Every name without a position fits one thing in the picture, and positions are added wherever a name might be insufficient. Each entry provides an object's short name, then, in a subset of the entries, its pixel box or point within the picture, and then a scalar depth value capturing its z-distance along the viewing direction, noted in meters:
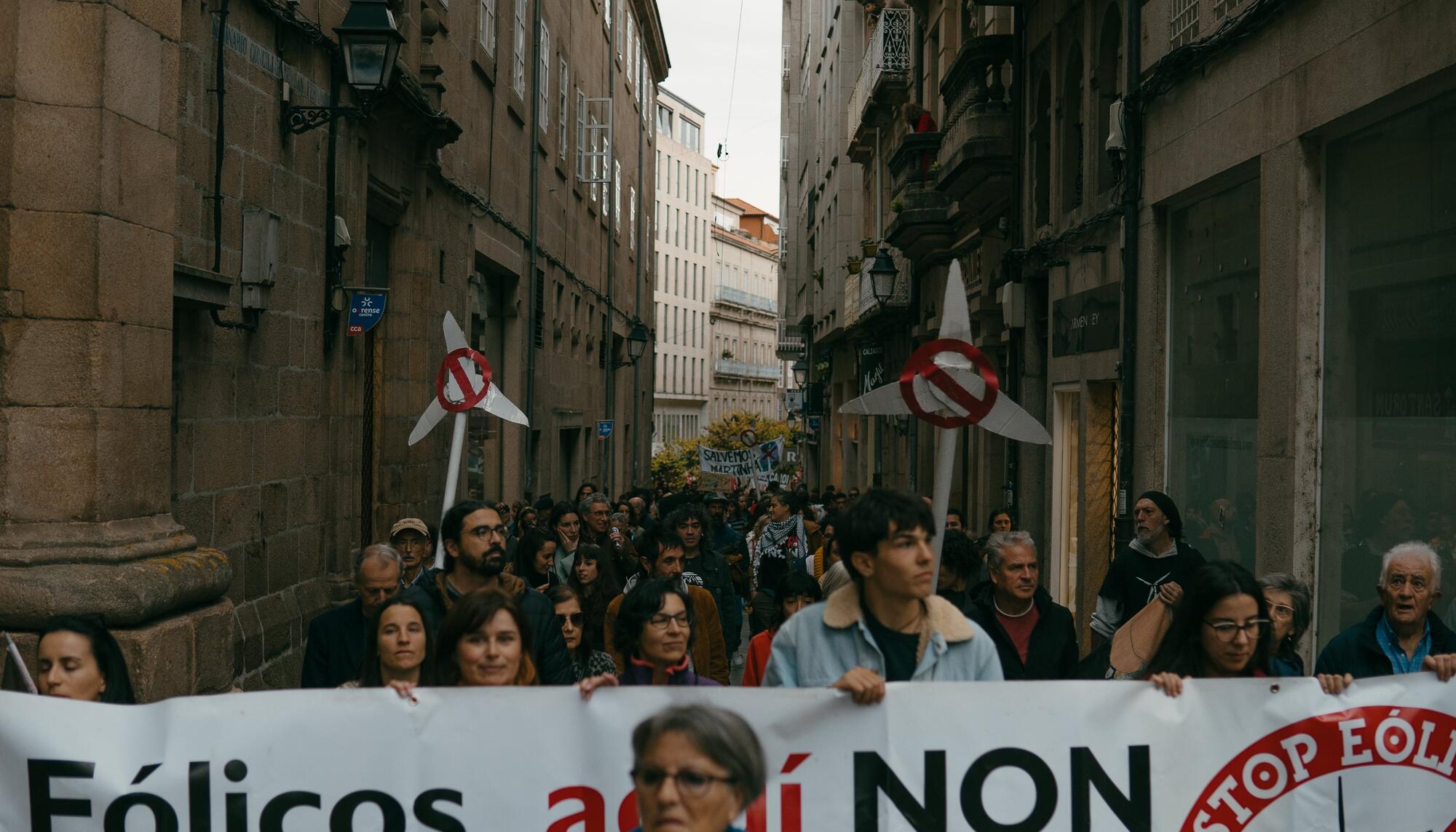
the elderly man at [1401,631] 5.76
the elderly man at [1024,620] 6.39
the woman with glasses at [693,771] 3.10
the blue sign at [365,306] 11.49
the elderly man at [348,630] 6.33
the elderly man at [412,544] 8.57
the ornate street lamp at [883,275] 25.31
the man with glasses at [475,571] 6.25
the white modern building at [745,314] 101.88
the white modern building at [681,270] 88.12
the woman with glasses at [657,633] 5.88
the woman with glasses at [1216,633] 5.07
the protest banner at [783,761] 4.82
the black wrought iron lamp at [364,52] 10.04
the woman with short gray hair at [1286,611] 6.09
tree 69.69
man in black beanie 7.98
